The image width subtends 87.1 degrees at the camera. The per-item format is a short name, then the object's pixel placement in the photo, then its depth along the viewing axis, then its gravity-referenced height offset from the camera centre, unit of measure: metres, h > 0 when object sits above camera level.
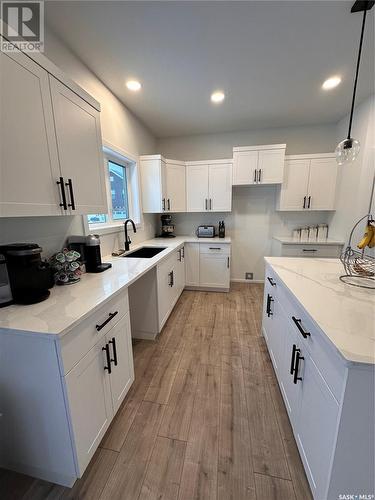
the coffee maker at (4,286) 1.02 -0.36
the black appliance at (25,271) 1.00 -0.29
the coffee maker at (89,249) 1.60 -0.27
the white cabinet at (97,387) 0.95 -0.96
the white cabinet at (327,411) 0.69 -0.81
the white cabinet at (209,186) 3.34 +0.50
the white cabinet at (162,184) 3.05 +0.50
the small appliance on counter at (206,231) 3.59 -0.29
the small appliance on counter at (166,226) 3.67 -0.20
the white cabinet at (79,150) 1.21 +0.45
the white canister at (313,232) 3.40 -0.30
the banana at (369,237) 1.34 -0.15
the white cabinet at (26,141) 0.90 +0.38
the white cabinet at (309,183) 3.11 +0.50
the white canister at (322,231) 3.40 -0.28
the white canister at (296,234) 3.45 -0.35
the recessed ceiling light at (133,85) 2.08 +1.39
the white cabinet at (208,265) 3.29 -0.85
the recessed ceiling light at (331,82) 2.08 +1.42
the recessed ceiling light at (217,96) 2.33 +1.42
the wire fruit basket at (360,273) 1.32 -0.42
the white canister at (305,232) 3.45 -0.31
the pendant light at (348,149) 1.57 +0.52
